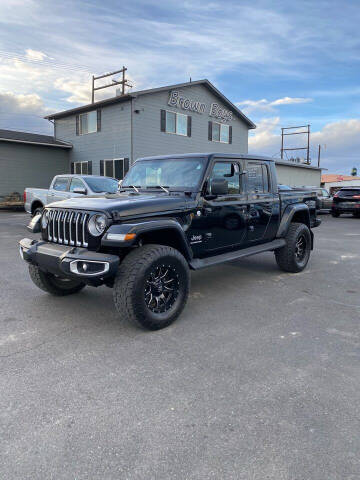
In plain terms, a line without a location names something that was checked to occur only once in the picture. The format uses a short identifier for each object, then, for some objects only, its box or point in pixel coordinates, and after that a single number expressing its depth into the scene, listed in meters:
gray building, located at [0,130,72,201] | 20.33
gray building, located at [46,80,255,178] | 18.97
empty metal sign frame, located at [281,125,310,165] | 42.81
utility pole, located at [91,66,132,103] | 24.89
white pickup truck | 10.58
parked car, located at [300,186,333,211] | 19.52
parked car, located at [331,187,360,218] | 17.66
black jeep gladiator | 3.53
